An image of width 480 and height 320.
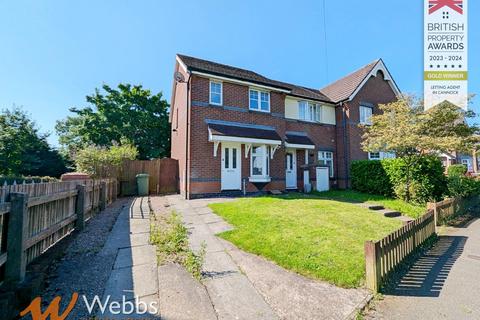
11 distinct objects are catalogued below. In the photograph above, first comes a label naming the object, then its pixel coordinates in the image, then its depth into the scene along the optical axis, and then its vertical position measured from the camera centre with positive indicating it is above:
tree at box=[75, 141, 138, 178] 13.16 +0.52
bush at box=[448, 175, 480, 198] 11.98 -1.01
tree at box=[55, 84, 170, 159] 26.02 +5.41
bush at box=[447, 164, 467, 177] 20.78 -0.08
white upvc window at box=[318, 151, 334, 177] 17.59 +0.72
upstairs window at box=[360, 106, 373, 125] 18.52 +4.36
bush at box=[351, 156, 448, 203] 11.59 -0.58
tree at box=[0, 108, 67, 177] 22.22 +2.19
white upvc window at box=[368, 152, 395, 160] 18.58 +1.01
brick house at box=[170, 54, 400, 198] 12.19 +2.51
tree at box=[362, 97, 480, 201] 11.21 +1.93
